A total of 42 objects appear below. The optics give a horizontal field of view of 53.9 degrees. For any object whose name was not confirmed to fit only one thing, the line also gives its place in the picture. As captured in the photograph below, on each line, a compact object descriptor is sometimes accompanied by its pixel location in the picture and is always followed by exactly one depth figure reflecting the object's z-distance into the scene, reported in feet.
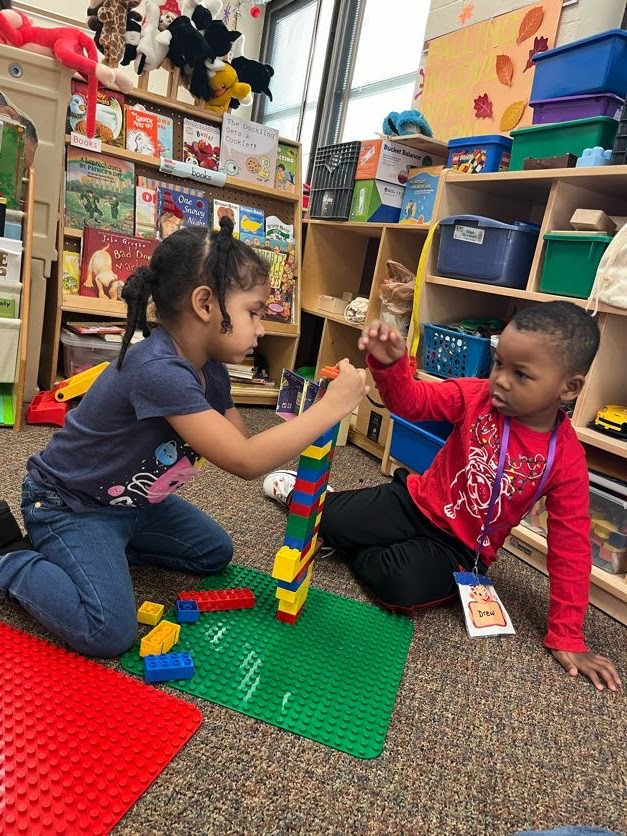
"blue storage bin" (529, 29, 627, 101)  5.32
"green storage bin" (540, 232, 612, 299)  4.98
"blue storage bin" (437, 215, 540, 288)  5.84
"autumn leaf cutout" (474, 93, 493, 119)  8.15
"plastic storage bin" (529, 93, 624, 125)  5.45
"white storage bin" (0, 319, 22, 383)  6.01
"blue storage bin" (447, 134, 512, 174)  6.49
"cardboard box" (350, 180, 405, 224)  7.99
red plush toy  6.38
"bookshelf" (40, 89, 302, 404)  7.41
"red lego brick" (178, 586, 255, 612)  3.84
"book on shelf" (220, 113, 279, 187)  8.61
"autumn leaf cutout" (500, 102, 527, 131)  7.69
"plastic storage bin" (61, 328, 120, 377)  7.40
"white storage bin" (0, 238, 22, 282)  6.07
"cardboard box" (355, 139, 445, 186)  7.85
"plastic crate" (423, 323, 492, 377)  6.12
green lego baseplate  3.13
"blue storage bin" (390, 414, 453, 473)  6.28
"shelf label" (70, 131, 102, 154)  7.43
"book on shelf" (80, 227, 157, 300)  7.59
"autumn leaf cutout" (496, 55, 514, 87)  7.88
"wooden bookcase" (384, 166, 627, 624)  4.89
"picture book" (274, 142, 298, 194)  9.16
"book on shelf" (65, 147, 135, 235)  7.60
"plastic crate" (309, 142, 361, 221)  8.52
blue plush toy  7.94
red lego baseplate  2.38
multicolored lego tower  3.57
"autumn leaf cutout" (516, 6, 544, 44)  7.50
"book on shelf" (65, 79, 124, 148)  7.47
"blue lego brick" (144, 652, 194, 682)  3.18
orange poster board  7.60
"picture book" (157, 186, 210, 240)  8.21
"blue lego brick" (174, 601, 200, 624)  3.69
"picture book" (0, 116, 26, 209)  6.02
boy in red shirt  3.91
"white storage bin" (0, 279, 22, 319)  6.07
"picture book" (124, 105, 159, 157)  7.95
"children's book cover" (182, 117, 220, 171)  8.39
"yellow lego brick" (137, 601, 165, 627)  3.60
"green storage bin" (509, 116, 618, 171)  5.34
